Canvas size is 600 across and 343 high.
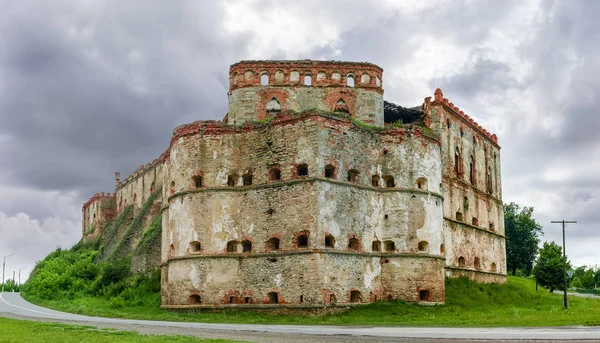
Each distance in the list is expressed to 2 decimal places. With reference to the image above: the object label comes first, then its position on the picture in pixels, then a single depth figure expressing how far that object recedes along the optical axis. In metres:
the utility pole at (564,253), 37.03
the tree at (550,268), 62.38
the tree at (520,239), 73.12
